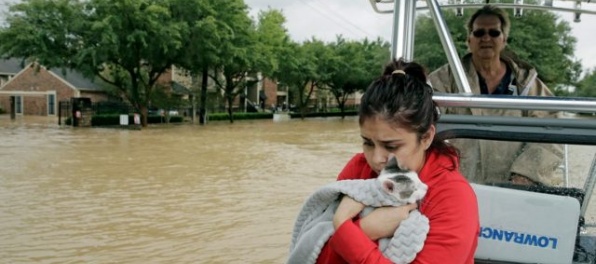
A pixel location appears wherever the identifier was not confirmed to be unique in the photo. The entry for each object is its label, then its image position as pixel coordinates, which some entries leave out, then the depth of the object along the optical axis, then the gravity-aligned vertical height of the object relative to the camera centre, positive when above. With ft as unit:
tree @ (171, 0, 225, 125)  105.50 +10.94
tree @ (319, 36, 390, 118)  193.36 +10.42
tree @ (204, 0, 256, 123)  112.16 +9.92
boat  7.29 -1.21
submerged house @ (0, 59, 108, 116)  165.99 +0.55
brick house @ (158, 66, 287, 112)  141.00 +1.27
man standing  8.66 +0.27
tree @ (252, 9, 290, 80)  129.90 +13.13
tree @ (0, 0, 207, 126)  98.07 +9.59
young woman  5.34 -0.70
